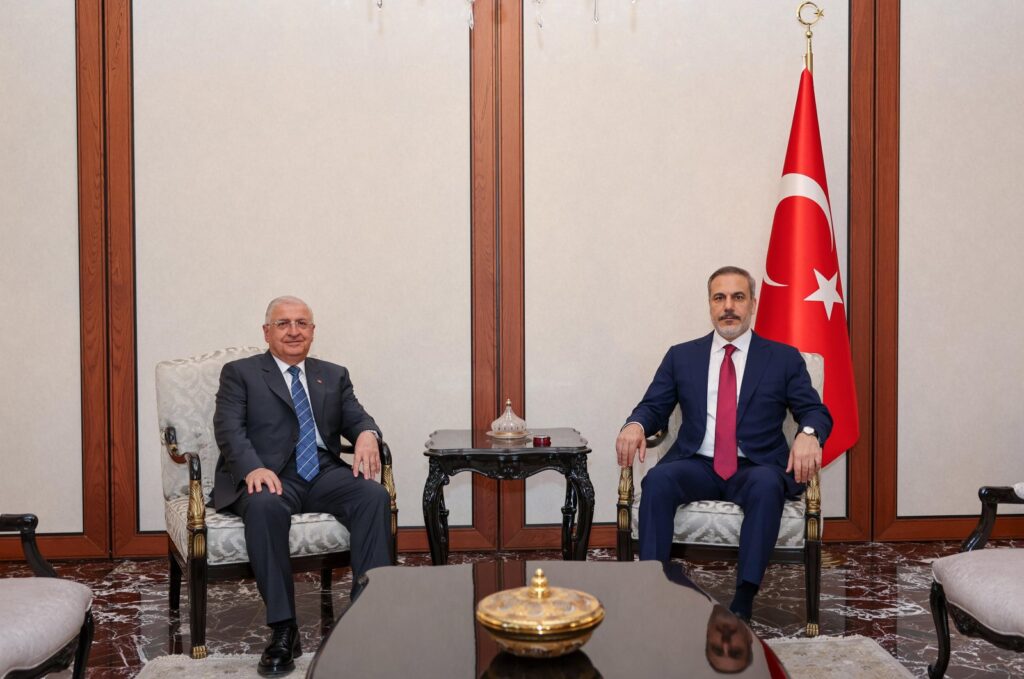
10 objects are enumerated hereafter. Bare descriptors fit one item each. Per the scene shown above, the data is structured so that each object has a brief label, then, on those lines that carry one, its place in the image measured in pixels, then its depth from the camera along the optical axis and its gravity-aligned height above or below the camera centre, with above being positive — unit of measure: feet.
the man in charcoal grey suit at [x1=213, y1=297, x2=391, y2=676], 9.79 -1.74
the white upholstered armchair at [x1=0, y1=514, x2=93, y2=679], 6.54 -2.34
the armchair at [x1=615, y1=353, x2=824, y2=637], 10.48 -2.59
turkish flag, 13.97 +0.57
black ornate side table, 11.70 -1.99
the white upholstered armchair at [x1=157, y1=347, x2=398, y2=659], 9.92 -2.30
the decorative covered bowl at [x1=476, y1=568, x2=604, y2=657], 5.87 -2.02
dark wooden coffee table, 5.88 -2.31
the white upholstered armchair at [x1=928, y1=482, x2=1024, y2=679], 7.37 -2.40
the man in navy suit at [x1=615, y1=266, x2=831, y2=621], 10.34 -1.45
